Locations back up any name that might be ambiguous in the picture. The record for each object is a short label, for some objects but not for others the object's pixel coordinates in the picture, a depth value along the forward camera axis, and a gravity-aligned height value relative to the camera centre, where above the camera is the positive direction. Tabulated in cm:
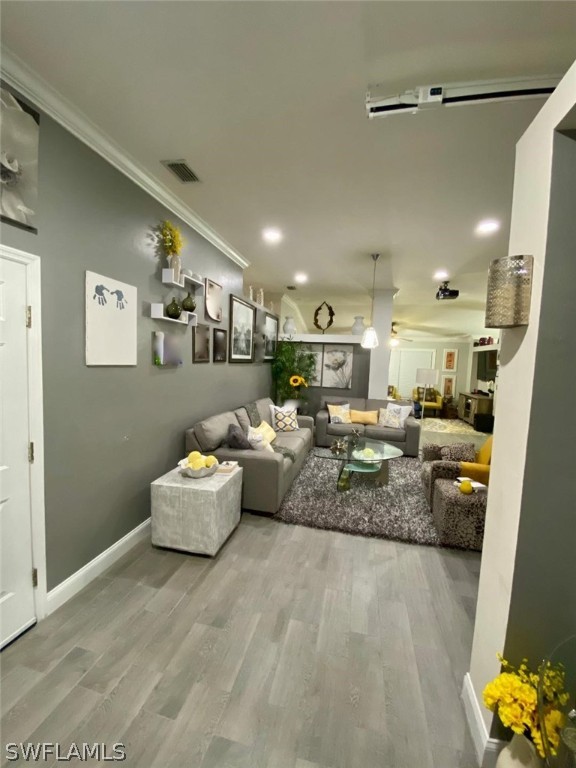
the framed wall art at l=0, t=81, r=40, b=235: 145 +92
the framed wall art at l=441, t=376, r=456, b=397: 970 -51
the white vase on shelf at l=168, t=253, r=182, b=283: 262 +79
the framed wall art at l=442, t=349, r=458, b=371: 971 +31
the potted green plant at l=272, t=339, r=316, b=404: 591 -13
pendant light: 425 +37
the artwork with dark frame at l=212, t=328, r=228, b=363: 366 +17
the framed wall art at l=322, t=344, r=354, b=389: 610 -2
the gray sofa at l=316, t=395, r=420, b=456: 500 -105
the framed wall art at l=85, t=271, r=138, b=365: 197 +23
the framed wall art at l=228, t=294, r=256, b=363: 410 +42
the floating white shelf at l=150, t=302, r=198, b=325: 252 +36
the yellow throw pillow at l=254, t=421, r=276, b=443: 393 -90
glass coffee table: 338 -98
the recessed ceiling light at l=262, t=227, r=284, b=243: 321 +135
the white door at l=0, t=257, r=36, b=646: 152 -54
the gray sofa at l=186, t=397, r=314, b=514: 290 -96
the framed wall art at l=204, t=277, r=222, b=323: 339 +65
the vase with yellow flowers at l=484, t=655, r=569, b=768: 93 -102
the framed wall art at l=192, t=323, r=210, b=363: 323 +16
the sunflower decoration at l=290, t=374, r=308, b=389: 573 -33
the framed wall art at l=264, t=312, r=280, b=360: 538 +49
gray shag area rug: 275 -141
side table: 229 -115
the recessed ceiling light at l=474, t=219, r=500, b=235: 283 +135
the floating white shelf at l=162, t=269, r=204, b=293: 260 +70
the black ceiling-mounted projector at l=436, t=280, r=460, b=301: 475 +117
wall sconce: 107 +29
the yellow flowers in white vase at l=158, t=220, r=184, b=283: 258 +95
